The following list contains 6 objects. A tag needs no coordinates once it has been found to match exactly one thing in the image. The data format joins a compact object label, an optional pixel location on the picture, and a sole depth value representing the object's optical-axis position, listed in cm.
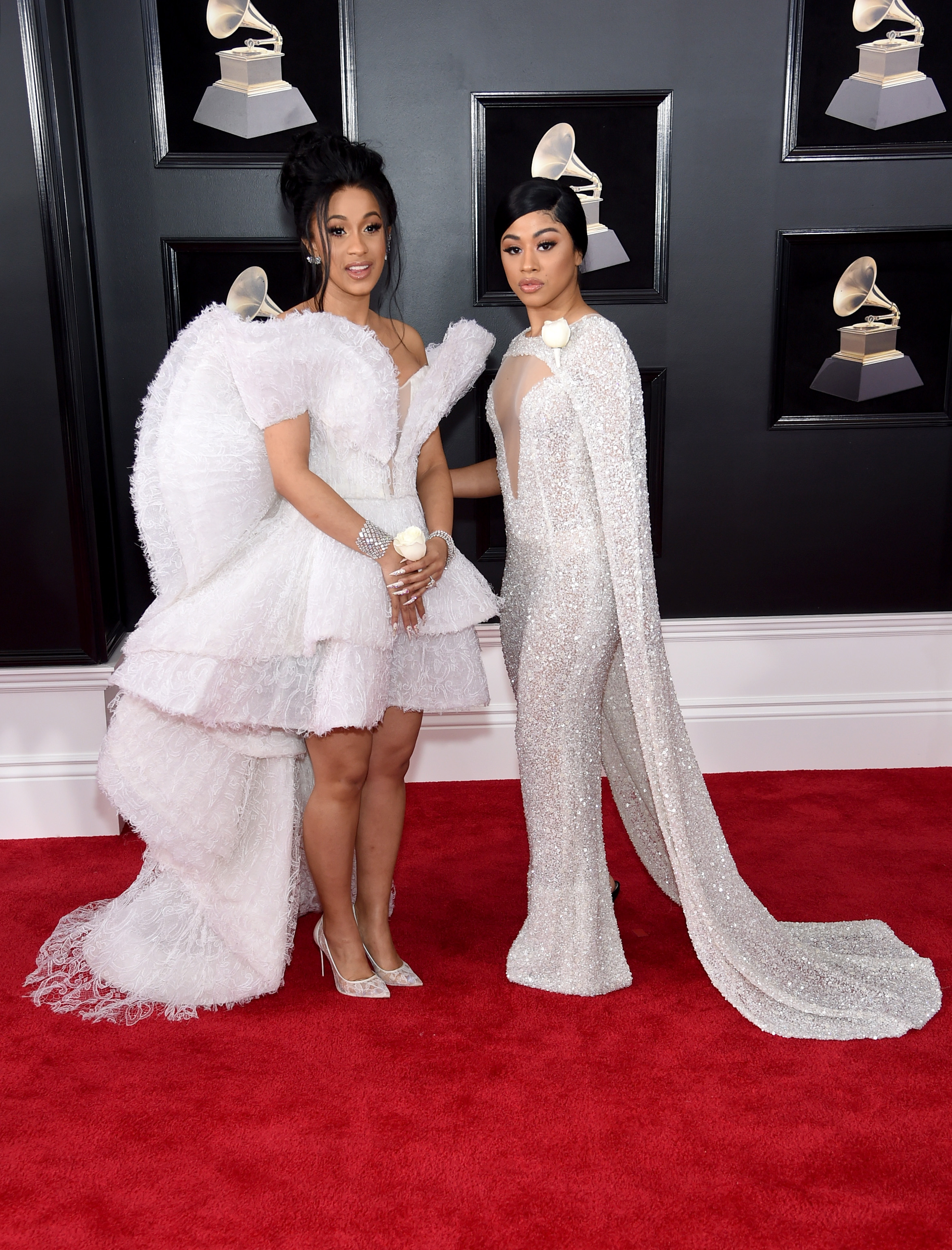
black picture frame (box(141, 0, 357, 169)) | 306
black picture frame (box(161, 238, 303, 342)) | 321
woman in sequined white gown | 225
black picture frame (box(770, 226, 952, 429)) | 335
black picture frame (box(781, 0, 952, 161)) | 319
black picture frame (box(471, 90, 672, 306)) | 318
